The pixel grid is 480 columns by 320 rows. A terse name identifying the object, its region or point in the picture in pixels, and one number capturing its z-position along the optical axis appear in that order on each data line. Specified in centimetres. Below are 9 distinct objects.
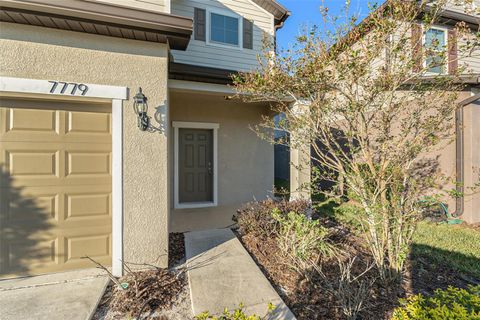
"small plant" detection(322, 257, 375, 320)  247
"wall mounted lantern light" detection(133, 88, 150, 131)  327
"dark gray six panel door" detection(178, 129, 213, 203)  685
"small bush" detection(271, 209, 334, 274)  331
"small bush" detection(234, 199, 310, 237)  436
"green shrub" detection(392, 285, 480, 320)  170
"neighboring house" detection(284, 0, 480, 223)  620
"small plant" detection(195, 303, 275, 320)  163
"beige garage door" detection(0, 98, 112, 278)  308
